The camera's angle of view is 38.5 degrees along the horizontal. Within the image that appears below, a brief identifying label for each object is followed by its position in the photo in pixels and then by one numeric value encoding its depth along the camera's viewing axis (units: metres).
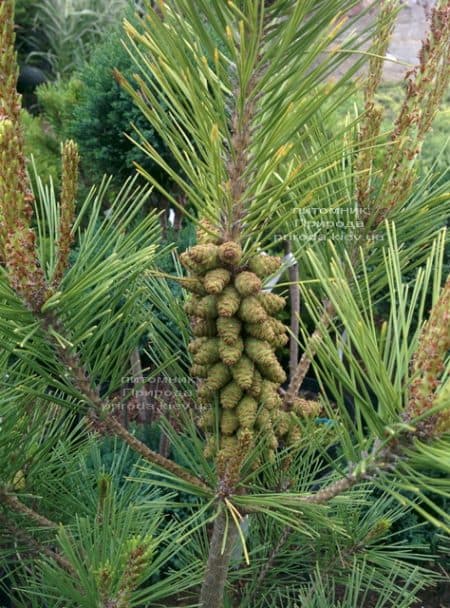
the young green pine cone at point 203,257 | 0.66
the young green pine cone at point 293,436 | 0.84
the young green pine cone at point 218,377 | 0.70
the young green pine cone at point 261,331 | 0.68
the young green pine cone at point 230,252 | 0.65
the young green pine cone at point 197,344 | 0.71
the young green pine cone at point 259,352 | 0.68
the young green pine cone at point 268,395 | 0.71
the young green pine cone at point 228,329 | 0.67
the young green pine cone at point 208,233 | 0.69
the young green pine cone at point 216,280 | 0.64
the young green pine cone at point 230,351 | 0.66
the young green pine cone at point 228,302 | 0.65
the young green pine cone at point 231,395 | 0.70
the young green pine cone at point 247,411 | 0.70
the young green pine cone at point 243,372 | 0.68
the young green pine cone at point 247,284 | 0.66
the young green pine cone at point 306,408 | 0.86
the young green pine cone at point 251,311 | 0.66
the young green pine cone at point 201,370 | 0.72
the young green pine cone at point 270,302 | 0.69
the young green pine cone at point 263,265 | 0.70
